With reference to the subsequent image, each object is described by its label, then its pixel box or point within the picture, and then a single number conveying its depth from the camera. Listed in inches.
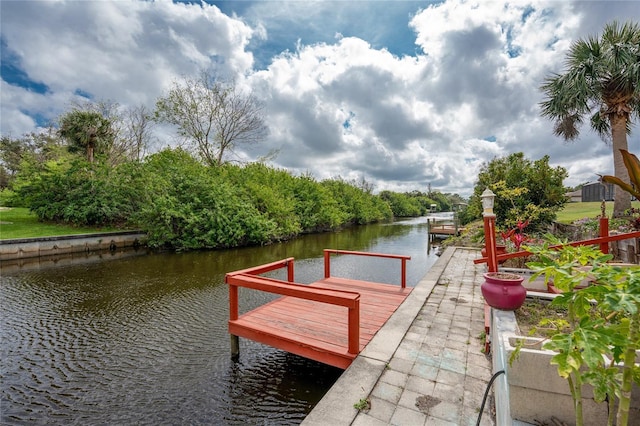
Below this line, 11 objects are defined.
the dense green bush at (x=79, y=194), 603.2
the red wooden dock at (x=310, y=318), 127.7
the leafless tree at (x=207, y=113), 821.9
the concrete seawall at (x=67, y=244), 458.3
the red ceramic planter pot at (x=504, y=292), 109.2
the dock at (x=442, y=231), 738.8
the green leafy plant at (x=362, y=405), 91.1
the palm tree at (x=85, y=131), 692.7
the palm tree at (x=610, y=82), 336.5
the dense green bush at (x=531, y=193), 395.2
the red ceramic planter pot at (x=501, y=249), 234.7
